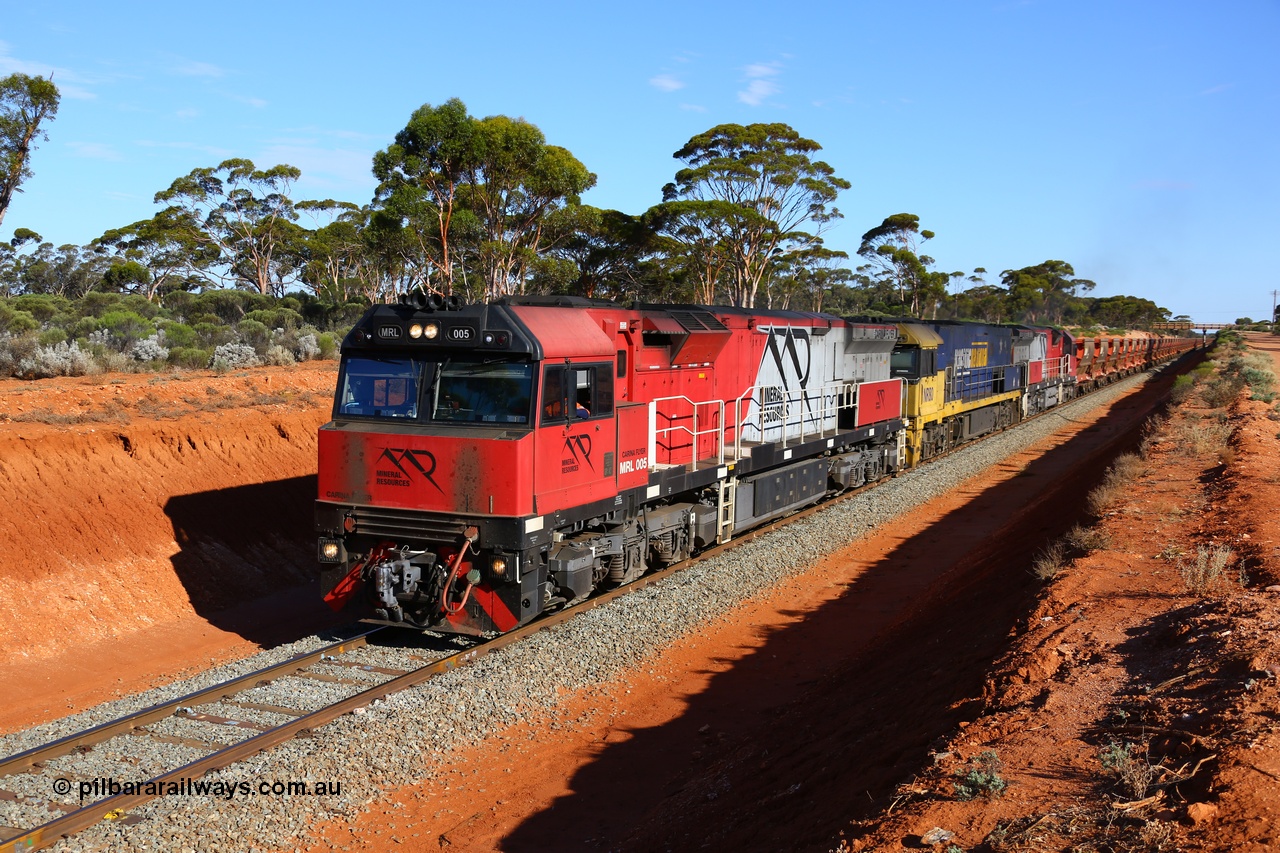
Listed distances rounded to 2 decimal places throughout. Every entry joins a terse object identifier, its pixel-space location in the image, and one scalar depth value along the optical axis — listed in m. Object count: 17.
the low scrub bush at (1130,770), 5.09
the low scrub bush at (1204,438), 18.80
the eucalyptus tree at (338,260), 62.78
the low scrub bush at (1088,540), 11.44
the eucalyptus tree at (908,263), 81.44
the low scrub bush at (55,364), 22.64
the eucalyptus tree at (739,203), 51.47
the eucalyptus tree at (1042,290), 115.88
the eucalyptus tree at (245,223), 55.09
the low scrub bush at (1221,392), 29.91
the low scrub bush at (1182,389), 33.25
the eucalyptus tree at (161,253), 56.09
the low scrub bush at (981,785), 5.37
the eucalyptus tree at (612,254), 50.56
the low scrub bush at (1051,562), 10.55
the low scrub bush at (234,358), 26.55
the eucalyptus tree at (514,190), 35.06
